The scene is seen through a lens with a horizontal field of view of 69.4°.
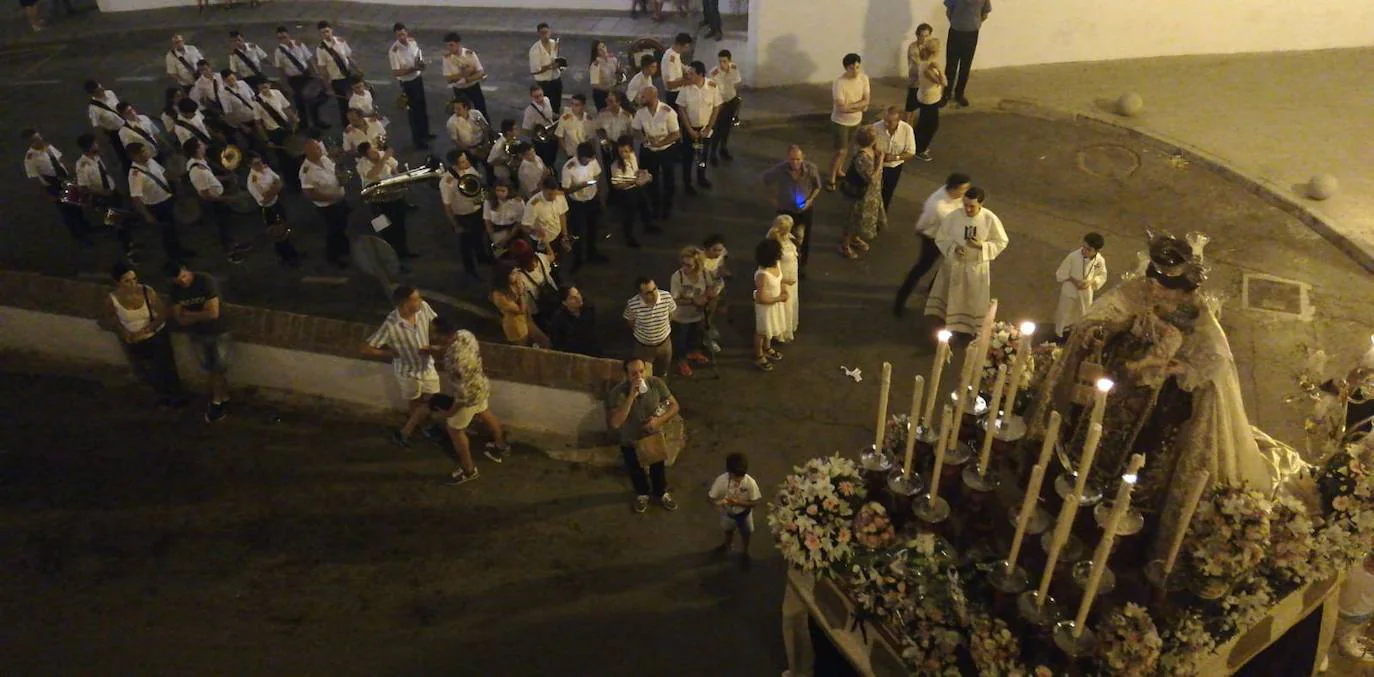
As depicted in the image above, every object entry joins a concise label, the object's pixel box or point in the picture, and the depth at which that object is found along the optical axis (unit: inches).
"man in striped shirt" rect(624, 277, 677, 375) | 358.9
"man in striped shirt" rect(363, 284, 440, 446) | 341.4
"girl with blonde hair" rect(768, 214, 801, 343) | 380.8
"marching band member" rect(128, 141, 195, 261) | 450.6
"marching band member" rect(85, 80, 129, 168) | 522.6
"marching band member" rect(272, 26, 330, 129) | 568.1
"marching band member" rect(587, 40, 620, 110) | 541.3
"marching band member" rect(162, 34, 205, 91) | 568.4
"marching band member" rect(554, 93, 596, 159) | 480.4
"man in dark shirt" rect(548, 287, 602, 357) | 382.3
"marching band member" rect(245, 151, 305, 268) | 455.8
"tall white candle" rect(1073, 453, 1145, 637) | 161.2
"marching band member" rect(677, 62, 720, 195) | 493.4
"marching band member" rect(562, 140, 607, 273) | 441.1
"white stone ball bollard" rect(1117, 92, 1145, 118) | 579.2
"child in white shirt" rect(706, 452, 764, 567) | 303.1
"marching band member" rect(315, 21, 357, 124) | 572.7
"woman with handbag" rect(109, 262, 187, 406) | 368.2
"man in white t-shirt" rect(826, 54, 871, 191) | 488.1
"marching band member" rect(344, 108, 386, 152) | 484.1
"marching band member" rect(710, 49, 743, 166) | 513.7
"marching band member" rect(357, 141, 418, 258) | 453.1
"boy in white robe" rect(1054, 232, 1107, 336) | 370.3
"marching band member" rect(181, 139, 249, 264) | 462.6
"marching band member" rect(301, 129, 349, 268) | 446.0
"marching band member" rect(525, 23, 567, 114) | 555.2
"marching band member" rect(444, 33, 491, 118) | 546.6
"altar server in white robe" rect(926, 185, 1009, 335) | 377.1
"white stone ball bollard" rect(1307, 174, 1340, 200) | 495.2
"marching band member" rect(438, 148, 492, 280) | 436.1
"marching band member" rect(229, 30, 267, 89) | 577.9
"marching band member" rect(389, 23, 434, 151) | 554.3
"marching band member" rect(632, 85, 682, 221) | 470.3
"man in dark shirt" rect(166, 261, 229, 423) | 373.1
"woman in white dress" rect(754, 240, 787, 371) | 374.6
